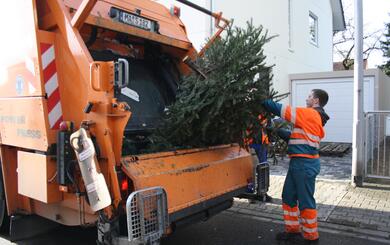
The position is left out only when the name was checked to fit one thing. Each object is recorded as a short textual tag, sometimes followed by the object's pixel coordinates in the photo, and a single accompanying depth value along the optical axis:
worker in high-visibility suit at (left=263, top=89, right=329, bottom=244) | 4.12
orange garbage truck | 3.01
